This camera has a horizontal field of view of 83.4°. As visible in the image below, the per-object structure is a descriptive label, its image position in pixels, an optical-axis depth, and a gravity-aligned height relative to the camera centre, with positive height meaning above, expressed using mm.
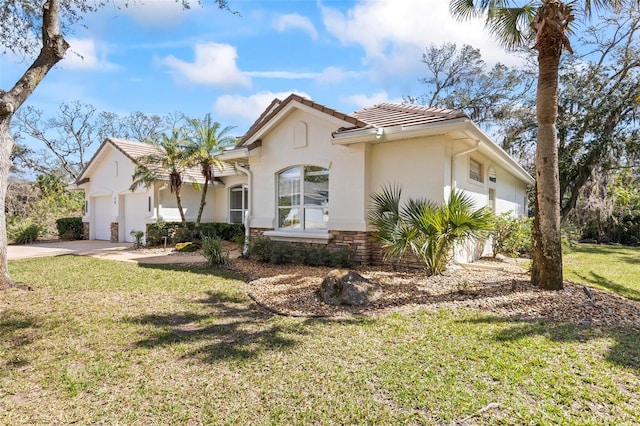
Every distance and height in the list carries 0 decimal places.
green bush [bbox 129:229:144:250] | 16500 -818
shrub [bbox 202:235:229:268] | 10674 -920
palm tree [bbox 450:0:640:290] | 7160 +1829
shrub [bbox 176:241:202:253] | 15039 -1017
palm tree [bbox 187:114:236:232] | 16922 +3870
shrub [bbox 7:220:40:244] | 19703 -551
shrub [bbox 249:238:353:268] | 9961 -871
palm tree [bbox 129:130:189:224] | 16844 +2764
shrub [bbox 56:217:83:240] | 22609 -364
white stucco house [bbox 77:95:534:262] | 9609 +1854
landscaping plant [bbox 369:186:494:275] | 8016 -90
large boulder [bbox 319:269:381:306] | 6594 -1241
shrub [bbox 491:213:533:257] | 13013 -380
